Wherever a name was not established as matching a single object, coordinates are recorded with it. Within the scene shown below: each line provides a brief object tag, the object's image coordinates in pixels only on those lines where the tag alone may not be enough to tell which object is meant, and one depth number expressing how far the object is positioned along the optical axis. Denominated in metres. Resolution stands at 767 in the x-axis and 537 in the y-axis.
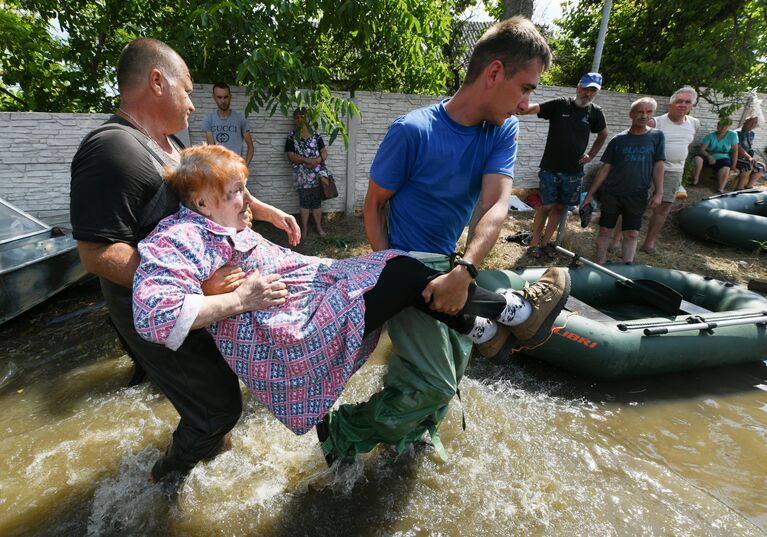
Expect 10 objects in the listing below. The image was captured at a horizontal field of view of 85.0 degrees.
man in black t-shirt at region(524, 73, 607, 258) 5.27
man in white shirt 5.50
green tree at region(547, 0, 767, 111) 8.25
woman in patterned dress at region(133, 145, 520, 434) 1.59
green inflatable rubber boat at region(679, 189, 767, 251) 6.71
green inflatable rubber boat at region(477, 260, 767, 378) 3.55
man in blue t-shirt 1.91
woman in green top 8.89
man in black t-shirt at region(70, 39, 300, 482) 1.56
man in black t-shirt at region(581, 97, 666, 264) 5.13
